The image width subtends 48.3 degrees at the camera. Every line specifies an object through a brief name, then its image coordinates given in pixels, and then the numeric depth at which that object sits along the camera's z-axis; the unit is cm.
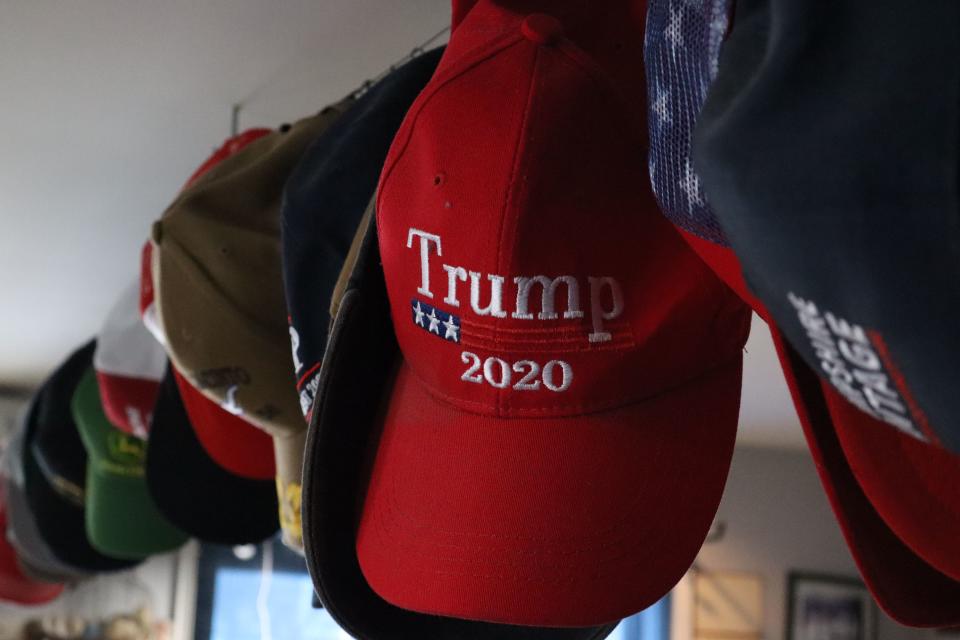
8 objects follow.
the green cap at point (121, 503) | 140
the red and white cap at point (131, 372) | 127
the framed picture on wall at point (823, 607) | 379
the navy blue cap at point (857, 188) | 25
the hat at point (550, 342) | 52
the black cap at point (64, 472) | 165
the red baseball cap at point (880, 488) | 38
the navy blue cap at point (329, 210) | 68
